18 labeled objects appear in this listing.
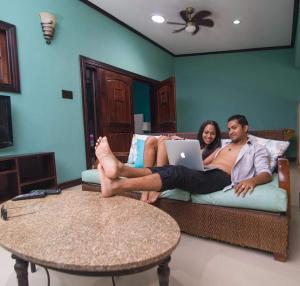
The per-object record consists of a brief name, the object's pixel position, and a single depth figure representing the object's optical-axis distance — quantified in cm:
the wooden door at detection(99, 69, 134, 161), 402
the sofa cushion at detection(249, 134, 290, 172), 197
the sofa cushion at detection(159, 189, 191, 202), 178
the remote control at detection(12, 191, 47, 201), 152
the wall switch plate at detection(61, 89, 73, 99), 329
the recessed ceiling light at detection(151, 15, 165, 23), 411
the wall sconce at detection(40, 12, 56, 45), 291
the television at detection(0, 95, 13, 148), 249
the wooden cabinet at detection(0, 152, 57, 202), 246
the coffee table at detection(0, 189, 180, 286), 82
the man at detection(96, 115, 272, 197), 152
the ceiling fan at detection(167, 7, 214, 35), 386
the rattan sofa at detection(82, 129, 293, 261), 147
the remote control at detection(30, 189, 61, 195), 162
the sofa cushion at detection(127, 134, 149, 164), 268
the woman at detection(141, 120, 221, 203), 203
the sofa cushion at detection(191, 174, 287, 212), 148
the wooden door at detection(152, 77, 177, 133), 510
